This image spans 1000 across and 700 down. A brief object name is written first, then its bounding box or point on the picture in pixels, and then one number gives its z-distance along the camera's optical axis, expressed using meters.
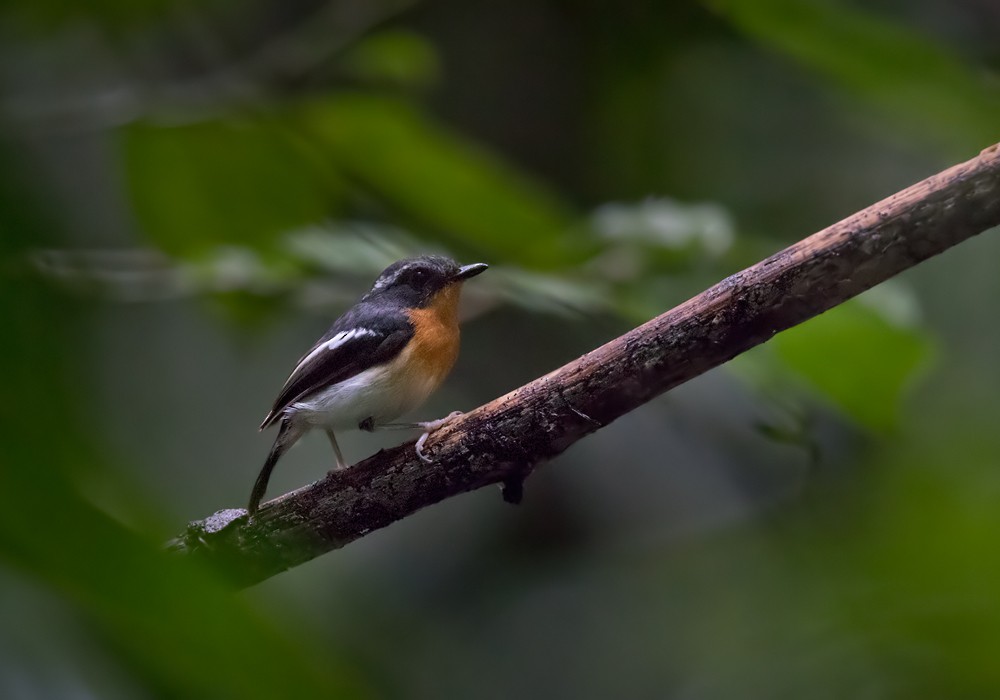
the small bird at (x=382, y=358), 4.09
